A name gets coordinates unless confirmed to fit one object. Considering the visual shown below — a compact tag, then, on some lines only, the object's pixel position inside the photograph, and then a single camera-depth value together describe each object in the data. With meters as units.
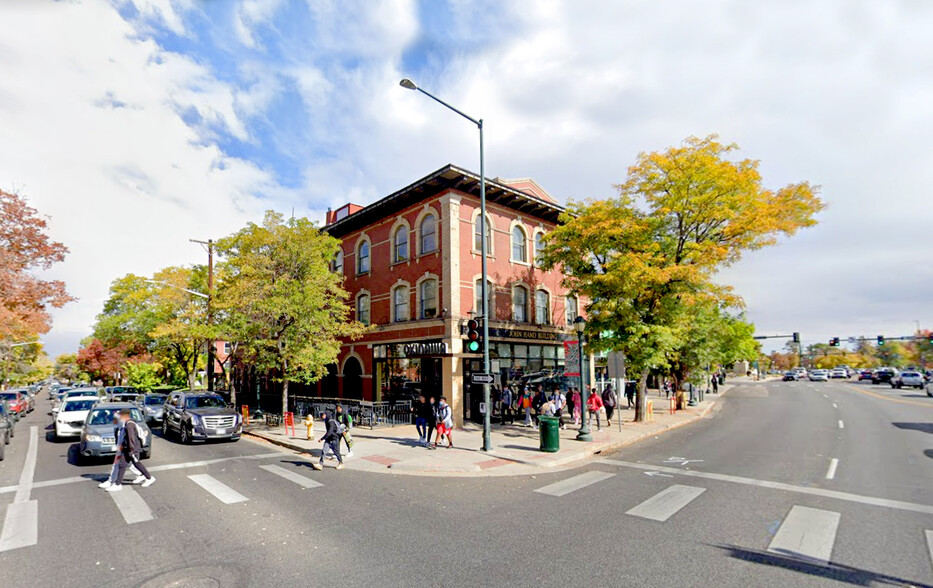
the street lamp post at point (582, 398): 15.91
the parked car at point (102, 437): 12.32
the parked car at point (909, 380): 44.09
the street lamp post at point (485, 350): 14.00
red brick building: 20.97
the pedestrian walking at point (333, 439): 12.16
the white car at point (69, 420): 17.03
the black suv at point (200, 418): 15.84
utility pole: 24.44
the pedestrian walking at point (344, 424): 12.38
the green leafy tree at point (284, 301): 19.95
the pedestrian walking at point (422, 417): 15.45
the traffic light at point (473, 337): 13.69
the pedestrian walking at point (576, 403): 20.39
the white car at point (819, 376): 63.00
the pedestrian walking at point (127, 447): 9.82
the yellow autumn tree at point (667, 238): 18.22
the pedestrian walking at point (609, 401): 20.17
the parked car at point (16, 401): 27.18
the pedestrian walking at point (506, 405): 21.02
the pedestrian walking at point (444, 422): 14.78
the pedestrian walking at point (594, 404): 18.53
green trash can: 13.86
